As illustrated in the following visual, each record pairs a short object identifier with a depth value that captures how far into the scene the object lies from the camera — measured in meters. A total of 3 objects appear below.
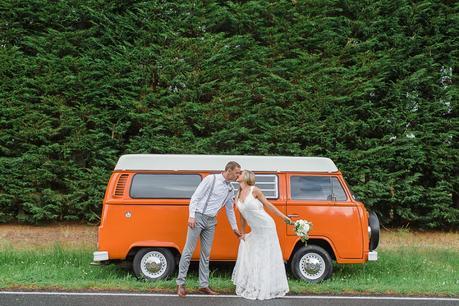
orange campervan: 8.95
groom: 7.89
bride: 7.75
